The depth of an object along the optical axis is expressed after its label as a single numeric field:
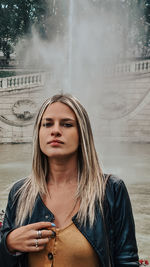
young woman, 1.67
